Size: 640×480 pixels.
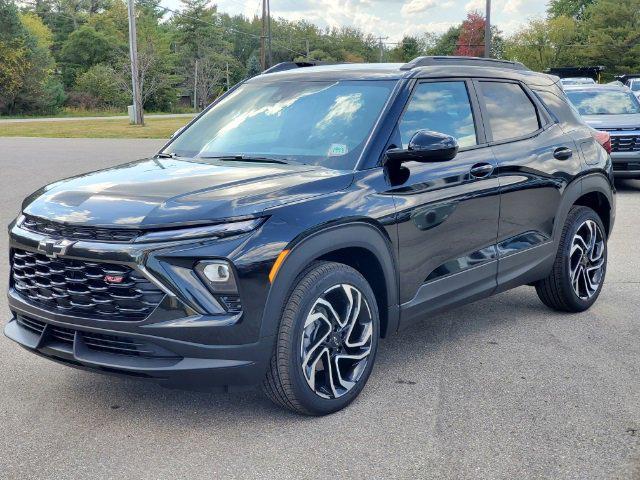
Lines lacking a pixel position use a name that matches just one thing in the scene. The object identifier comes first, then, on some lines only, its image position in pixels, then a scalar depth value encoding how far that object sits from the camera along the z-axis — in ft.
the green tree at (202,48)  264.31
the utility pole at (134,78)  122.21
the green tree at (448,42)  359.52
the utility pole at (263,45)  176.14
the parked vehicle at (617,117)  44.04
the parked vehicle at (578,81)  74.13
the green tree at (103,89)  220.23
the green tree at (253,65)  286.46
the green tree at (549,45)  201.57
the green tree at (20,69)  193.67
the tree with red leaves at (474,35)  293.53
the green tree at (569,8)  296.30
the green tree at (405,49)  362.94
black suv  11.46
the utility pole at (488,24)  137.28
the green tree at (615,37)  195.52
